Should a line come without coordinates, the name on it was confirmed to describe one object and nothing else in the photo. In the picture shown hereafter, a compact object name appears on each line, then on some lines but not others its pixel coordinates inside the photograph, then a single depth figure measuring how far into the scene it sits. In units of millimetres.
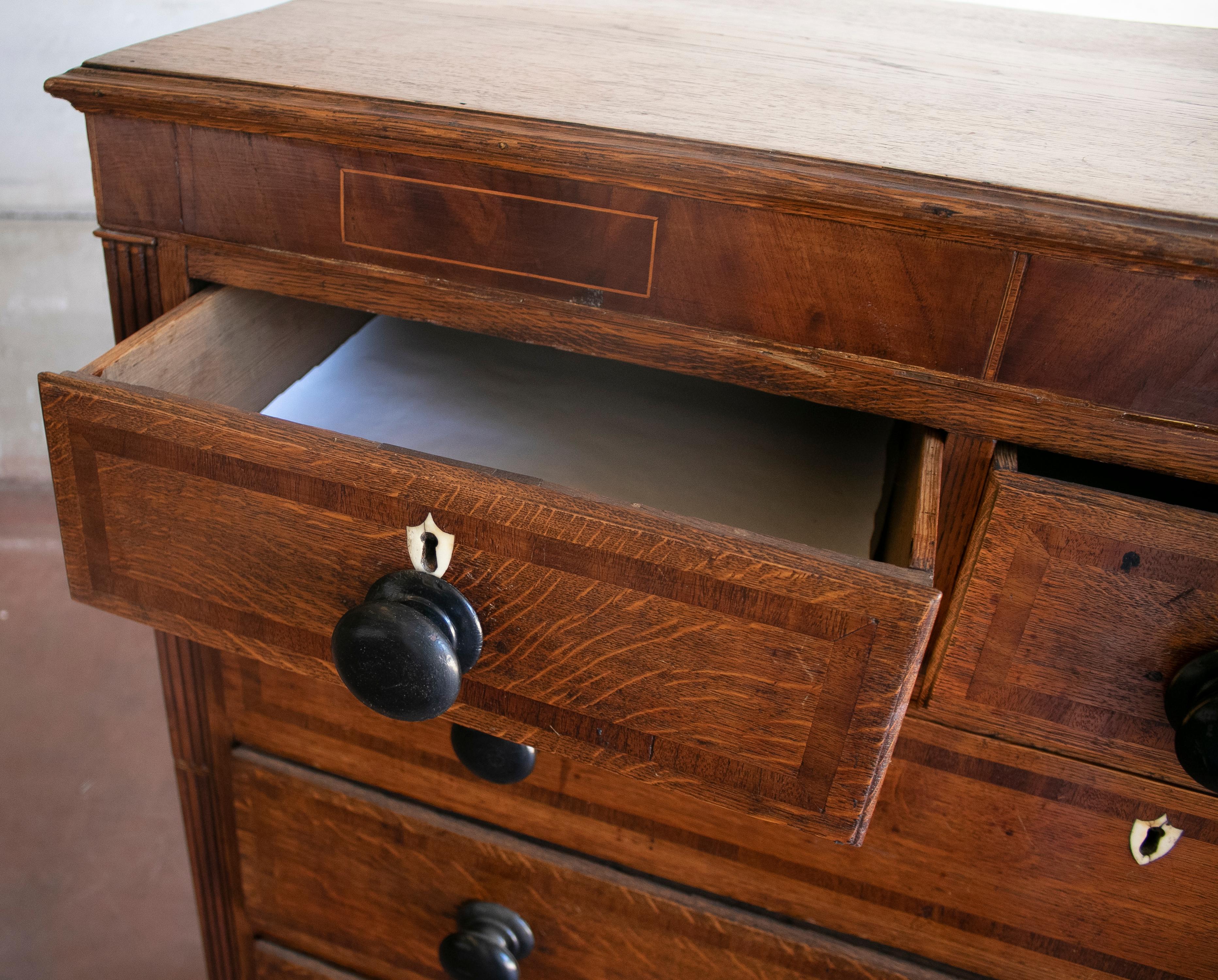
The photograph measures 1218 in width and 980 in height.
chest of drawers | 346
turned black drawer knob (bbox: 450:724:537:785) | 480
